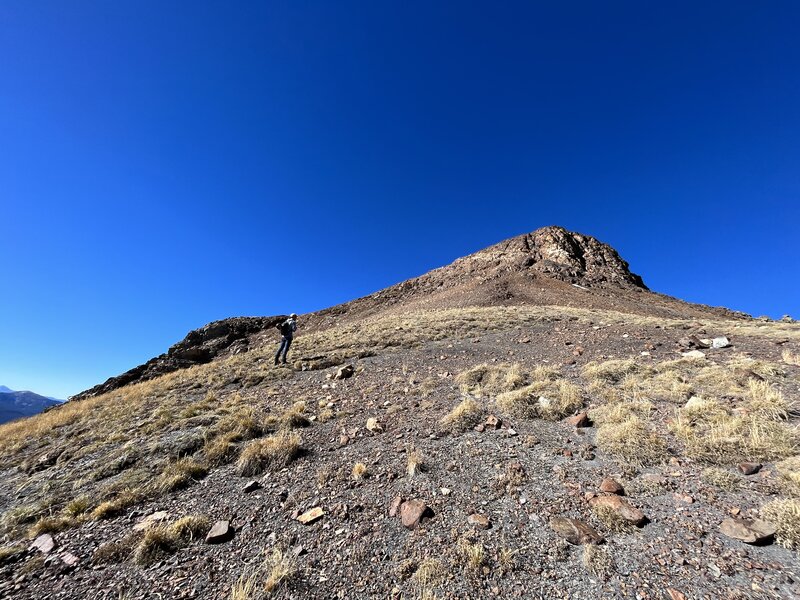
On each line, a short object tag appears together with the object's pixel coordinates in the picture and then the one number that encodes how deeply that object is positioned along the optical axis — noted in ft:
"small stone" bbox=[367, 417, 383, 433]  26.96
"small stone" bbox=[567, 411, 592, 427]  23.99
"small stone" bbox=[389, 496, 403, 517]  17.18
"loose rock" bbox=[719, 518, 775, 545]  12.89
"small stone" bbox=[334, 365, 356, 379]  42.66
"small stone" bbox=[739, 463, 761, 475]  16.56
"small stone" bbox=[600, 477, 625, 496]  16.71
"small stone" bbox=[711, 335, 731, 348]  38.61
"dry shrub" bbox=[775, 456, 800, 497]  14.82
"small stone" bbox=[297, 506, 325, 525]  17.11
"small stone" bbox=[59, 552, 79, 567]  15.92
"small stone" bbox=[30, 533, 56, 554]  17.09
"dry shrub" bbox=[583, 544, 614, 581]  12.59
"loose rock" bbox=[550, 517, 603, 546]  14.19
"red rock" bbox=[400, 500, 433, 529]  16.25
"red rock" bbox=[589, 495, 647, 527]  14.71
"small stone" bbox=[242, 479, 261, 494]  20.42
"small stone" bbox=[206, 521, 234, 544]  16.47
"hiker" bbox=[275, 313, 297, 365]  54.45
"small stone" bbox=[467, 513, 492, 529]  15.70
